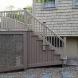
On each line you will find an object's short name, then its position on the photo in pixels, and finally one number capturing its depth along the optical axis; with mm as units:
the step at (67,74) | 3664
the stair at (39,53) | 4480
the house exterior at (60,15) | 5704
